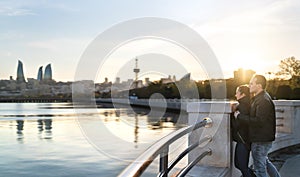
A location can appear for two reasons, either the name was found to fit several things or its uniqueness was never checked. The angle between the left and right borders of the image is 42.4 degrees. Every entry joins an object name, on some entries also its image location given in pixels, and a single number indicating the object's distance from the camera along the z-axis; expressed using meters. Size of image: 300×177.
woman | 4.80
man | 4.55
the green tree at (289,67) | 53.19
